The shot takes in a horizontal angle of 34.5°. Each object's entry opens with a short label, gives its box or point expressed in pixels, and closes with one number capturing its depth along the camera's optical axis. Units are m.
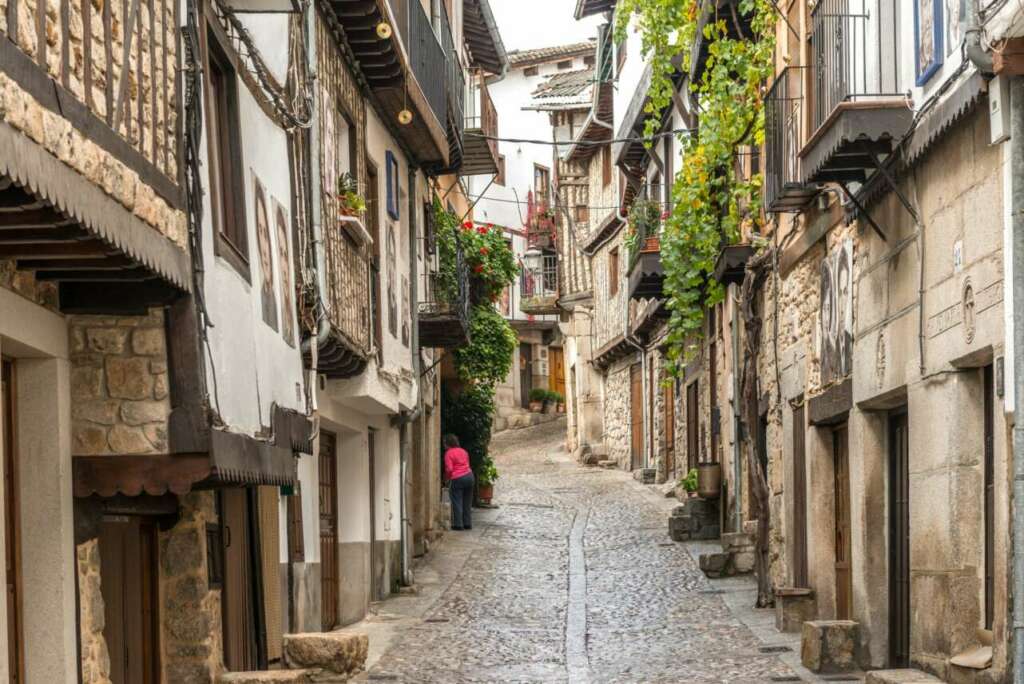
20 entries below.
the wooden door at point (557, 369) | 46.78
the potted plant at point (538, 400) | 45.12
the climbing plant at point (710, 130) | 16.34
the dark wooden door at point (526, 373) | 45.66
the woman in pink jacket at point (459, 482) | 23.17
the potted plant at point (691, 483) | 22.70
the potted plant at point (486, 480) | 26.03
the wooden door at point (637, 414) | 32.69
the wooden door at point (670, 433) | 28.73
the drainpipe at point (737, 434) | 19.44
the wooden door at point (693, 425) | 25.86
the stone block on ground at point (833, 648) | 11.82
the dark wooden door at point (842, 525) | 13.68
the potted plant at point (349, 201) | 13.79
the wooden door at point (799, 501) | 14.97
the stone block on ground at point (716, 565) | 17.97
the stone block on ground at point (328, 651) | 10.68
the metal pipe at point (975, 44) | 7.93
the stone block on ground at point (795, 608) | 13.95
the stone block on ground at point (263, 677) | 9.16
